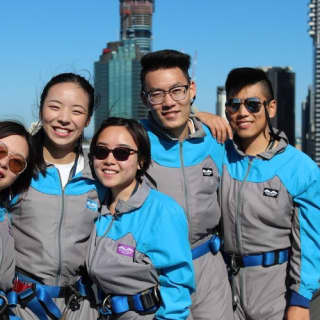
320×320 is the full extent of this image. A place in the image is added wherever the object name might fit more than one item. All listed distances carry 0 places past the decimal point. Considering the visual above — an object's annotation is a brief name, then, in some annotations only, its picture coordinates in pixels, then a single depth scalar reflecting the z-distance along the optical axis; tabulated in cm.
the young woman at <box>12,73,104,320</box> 401
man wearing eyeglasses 445
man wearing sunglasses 446
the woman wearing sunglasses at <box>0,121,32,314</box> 386
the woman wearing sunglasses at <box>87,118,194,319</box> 383
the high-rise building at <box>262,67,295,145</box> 19362
